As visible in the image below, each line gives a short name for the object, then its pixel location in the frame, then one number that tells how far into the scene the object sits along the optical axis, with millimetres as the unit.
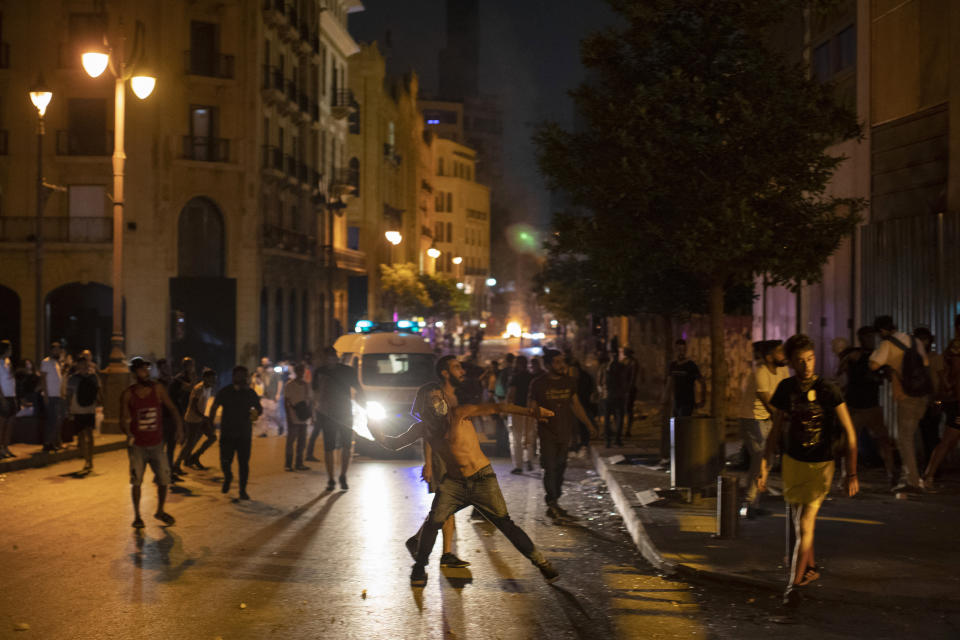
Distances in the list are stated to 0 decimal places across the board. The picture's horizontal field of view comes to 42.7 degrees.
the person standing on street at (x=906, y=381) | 13469
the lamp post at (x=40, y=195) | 24719
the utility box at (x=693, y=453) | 12992
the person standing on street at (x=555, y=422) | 13297
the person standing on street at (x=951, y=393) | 12906
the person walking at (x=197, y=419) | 16844
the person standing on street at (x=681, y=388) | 18062
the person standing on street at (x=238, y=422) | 14594
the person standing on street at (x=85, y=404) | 17328
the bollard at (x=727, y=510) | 10742
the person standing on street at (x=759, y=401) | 12188
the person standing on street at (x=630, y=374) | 22547
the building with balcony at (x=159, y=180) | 44781
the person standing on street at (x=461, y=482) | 9234
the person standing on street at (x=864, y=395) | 13992
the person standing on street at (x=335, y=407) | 15938
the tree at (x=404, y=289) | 75000
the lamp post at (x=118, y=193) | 24078
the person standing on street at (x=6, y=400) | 18219
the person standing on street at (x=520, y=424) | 17891
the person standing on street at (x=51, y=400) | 19734
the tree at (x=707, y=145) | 13711
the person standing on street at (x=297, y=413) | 18203
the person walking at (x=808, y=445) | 8406
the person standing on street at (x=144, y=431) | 12422
